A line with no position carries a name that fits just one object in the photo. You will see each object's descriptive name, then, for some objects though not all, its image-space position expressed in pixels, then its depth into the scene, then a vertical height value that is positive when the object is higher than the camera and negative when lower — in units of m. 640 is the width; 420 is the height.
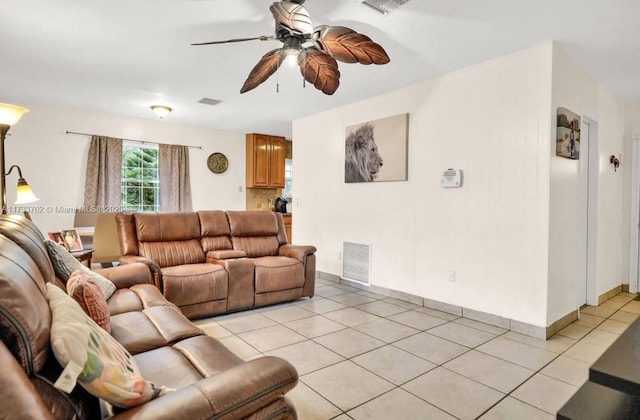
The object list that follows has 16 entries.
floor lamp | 2.72 +0.58
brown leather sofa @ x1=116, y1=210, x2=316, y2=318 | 3.33 -0.62
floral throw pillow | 0.91 -0.43
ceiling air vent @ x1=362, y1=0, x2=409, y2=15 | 2.31 +1.28
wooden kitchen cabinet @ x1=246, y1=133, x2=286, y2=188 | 6.94 +0.77
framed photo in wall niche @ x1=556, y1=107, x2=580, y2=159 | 3.01 +0.58
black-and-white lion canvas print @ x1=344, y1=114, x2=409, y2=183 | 4.03 +0.60
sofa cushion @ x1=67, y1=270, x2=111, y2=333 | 1.59 -0.45
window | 5.87 +0.34
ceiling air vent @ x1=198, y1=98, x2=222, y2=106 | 4.67 +1.30
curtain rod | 5.24 +0.96
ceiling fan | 2.01 +0.93
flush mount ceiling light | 4.86 +1.23
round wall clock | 6.58 +0.69
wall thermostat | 3.49 +0.22
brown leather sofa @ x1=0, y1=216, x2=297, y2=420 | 0.84 -0.57
